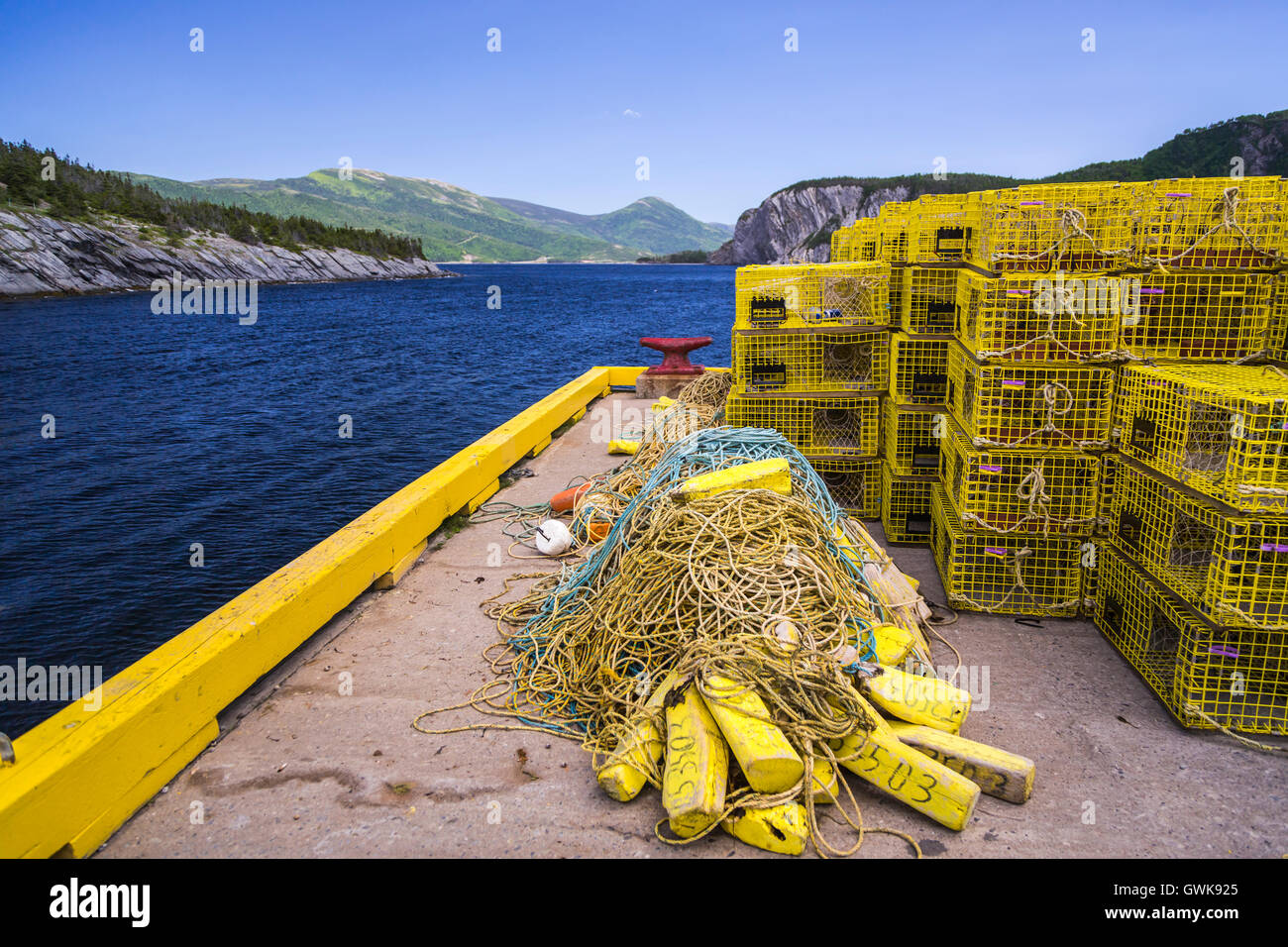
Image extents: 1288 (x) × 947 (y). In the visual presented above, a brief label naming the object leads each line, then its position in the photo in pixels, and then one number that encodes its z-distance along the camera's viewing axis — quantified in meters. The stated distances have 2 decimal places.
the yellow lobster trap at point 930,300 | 6.62
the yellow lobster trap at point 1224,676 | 3.94
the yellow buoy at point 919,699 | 3.76
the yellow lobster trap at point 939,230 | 6.65
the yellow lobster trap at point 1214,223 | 4.75
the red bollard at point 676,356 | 13.67
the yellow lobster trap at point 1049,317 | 4.91
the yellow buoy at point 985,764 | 3.47
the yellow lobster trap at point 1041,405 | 4.98
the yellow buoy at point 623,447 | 9.73
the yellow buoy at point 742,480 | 4.80
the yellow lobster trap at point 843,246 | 8.90
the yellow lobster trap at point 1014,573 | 5.28
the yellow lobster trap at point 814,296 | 7.06
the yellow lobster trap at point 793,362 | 7.14
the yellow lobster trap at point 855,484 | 7.24
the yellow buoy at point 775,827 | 3.15
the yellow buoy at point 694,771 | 3.17
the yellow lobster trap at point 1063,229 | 4.96
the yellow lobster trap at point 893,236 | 7.48
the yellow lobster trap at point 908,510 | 6.82
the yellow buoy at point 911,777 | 3.29
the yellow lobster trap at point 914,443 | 6.59
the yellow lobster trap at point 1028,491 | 5.05
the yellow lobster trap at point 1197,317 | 4.88
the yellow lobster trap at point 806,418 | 7.10
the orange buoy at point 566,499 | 7.53
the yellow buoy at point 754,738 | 3.20
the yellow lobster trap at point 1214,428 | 3.63
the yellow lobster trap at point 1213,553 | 3.71
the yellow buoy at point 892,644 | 4.17
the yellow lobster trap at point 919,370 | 6.52
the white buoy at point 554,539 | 6.60
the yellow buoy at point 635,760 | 3.49
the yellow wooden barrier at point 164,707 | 3.15
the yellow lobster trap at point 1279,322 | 4.84
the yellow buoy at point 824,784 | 3.41
